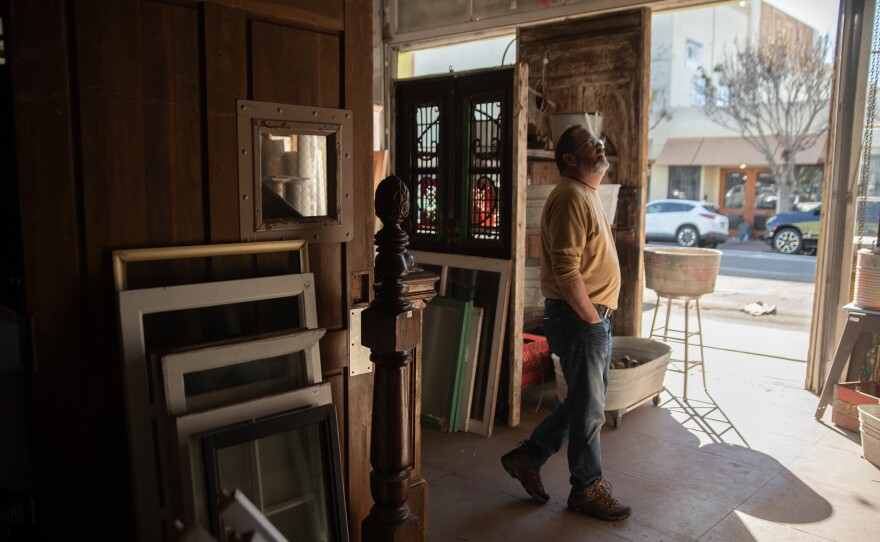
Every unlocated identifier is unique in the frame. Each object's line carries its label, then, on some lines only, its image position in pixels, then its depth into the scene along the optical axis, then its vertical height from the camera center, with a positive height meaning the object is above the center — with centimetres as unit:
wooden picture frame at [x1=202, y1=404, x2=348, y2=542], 193 -86
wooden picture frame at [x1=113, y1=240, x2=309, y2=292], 179 -19
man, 298 -49
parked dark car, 1430 -85
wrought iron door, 423 +20
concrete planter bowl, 457 -55
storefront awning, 1912 +114
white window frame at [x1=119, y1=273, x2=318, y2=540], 177 -56
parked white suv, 1582 -75
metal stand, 473 -107
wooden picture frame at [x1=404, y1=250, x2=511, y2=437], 420 -98
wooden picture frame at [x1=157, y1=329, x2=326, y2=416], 178 -48
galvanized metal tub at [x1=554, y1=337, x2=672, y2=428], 408 -117
